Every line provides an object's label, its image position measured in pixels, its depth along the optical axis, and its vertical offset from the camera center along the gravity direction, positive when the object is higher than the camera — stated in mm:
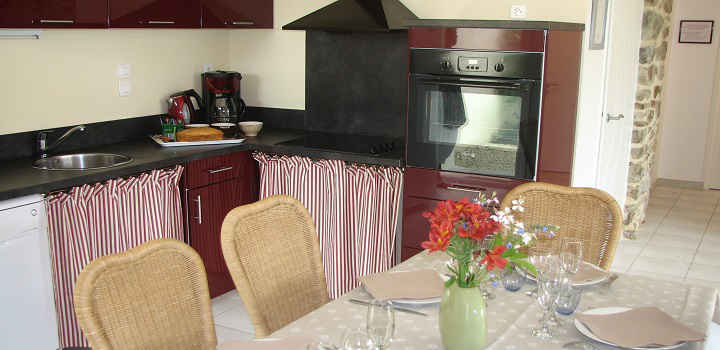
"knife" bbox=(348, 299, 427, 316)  1896 -587
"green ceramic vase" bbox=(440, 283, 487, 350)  1629 -520
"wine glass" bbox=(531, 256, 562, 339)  1769 -493
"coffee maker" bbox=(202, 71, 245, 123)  4141 -62
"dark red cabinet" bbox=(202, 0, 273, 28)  3830 +405
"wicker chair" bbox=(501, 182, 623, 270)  2469 -423
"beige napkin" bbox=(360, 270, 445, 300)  1981 -559
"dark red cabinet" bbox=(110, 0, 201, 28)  3301 +341
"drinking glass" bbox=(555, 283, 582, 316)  1786 -520
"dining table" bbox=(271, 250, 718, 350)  1741 -589
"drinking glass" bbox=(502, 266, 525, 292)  2066 -545
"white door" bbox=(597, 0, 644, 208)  4117 +12
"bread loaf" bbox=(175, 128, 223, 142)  3709 -261
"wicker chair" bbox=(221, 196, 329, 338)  2029 -522
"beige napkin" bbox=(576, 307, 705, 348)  1704 -573
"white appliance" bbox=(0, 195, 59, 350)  2668 -757
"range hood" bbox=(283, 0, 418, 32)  3567 +371
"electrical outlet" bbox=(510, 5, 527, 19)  3592 +416
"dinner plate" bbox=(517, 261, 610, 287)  2082 -547
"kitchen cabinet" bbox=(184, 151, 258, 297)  3541 -585
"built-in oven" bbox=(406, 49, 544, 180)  3174 -88
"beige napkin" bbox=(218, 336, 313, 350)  1647 -602
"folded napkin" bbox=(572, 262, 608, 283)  2119 -542
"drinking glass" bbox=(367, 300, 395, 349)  1591 -521
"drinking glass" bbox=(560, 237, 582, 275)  1875 -430
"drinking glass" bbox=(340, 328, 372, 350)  1535 -544
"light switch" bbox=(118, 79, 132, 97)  3795 -24
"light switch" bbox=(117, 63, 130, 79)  3782 +65
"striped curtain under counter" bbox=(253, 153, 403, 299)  3600 -597
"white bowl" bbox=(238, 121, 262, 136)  4035 -234
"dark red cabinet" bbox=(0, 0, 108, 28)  2879 +283
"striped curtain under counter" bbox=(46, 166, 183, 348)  2943 -614
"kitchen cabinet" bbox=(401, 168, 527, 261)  3348 -481
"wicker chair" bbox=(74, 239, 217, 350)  1595 -518
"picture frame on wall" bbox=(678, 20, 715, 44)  6441 +606
